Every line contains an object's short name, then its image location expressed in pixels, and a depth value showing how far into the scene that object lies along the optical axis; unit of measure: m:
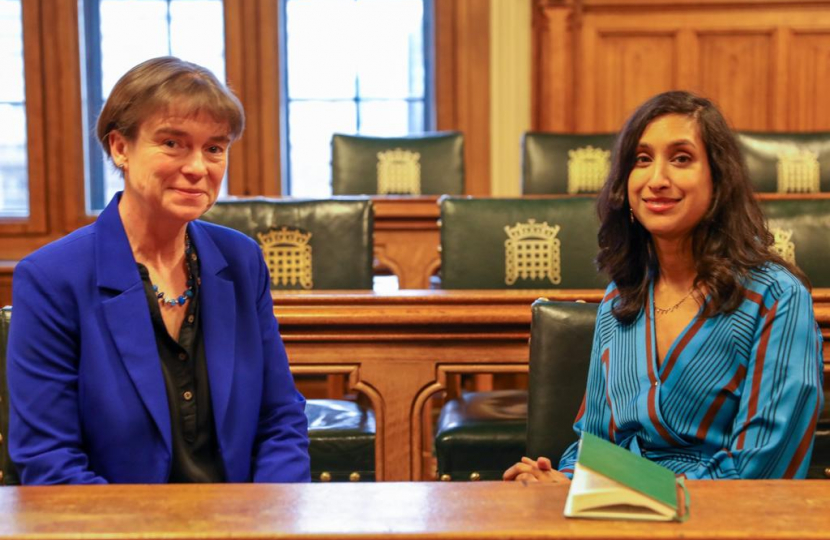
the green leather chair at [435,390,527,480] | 2.27
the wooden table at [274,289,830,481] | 2.16
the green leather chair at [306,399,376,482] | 2.27
